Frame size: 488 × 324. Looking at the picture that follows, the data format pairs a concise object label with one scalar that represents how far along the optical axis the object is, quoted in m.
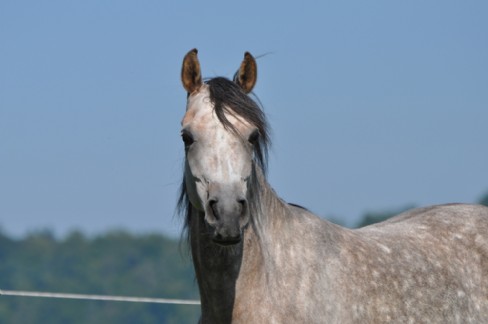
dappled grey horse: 13.57
